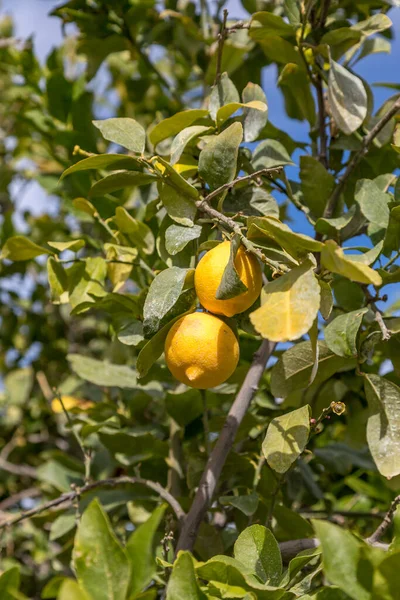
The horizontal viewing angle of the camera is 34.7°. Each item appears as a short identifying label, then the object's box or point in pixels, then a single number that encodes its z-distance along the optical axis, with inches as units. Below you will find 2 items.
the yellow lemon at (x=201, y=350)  24.6
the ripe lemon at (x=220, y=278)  24.3
